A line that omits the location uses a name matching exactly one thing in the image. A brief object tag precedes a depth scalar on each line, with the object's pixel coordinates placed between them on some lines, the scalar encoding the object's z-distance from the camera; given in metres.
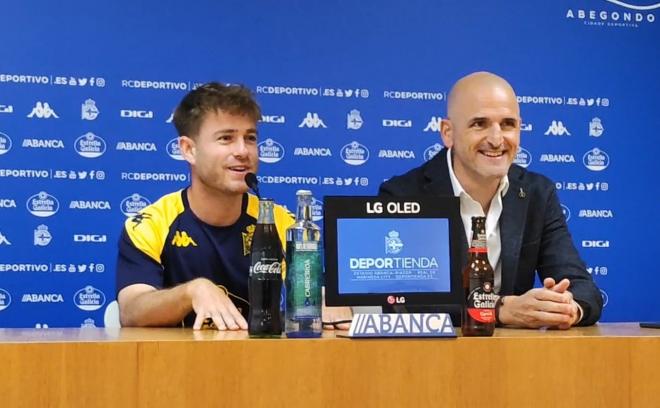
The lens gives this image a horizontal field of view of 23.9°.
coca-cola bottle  2.77
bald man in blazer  3.62
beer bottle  2.84
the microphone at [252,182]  2.99
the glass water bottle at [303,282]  2.78
